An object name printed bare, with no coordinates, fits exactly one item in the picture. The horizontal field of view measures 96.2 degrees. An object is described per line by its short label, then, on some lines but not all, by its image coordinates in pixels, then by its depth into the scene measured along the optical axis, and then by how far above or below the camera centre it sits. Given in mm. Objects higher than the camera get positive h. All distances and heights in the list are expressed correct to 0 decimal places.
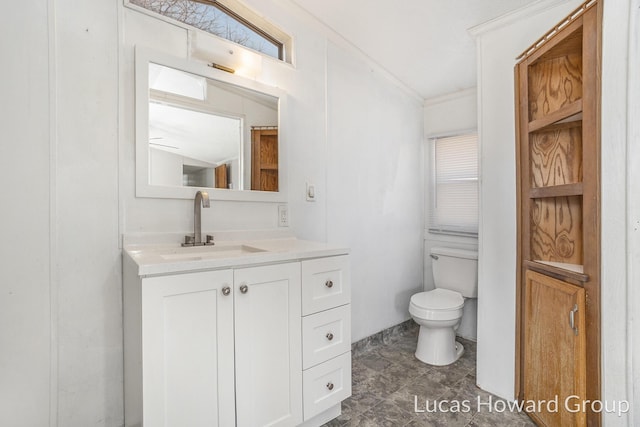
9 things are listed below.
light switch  1950 +119
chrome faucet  1428 -73
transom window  1438 +1055
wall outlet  1811 -36
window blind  2643 +228
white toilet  2072 -701
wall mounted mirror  1367 +423
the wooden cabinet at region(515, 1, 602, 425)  1153 -32
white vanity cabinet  979 -520
